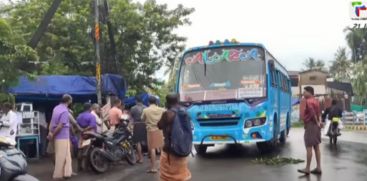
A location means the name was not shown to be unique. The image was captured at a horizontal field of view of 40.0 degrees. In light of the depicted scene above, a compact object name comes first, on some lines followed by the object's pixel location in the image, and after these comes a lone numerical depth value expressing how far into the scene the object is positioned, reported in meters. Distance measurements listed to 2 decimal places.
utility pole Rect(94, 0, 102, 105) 14.60
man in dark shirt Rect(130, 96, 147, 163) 13.46
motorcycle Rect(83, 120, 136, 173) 11.46
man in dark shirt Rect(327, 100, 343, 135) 17.79
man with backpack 7.07
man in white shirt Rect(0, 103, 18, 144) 10.84
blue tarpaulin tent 15.27
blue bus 13.04
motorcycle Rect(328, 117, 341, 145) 17.88
